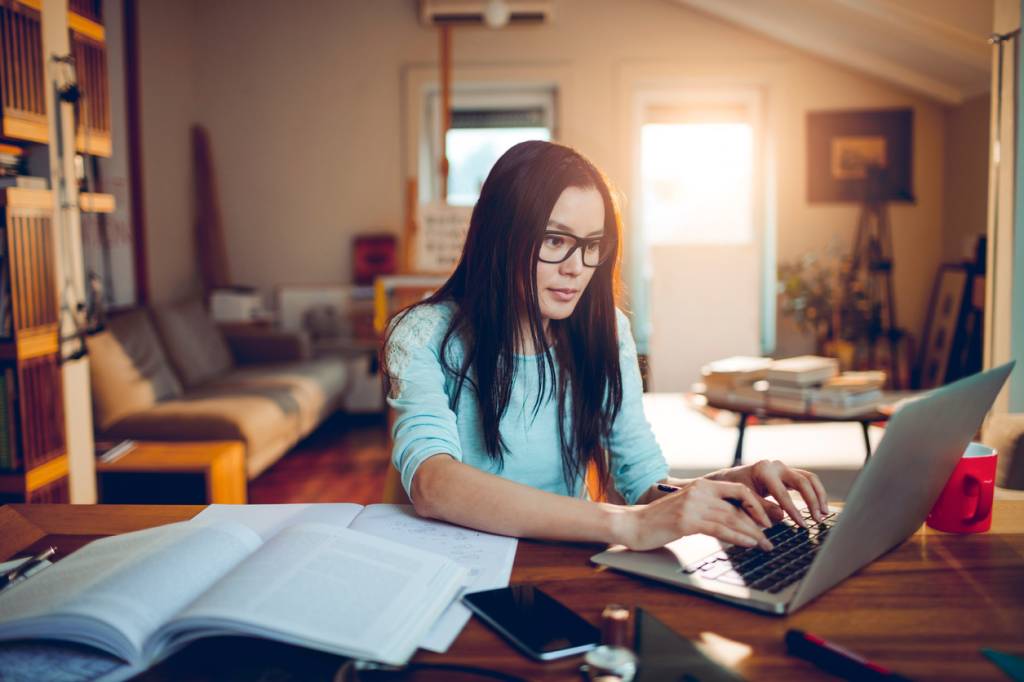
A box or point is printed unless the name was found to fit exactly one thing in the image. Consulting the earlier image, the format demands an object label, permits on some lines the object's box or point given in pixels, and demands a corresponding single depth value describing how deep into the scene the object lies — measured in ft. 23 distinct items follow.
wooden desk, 2.21
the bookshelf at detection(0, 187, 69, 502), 7.34
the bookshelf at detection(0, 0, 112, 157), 7.16
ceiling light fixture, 16.89
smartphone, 2.29
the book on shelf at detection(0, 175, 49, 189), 7.38
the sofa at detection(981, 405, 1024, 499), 5.74
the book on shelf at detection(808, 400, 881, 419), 7.29
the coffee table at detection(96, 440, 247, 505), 9.45
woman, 3.27
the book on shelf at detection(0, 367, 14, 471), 7.43
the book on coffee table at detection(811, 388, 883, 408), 7.30
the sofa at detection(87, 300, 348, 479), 11.21
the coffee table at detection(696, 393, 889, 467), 7.30
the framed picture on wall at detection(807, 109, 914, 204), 17.51
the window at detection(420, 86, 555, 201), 18.78
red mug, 3.21
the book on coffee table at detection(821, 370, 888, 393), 7.42
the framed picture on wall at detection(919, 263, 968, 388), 15.70
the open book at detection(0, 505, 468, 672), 2.19
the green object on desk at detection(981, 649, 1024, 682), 2.10
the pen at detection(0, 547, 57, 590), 2.74
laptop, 2.41
